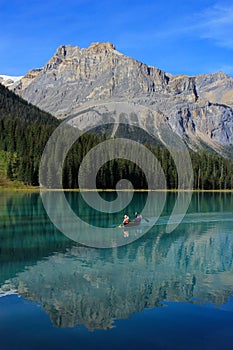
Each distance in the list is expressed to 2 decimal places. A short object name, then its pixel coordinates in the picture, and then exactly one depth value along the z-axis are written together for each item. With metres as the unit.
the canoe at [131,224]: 54.66
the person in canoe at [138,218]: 57.10
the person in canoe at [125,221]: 54.44
